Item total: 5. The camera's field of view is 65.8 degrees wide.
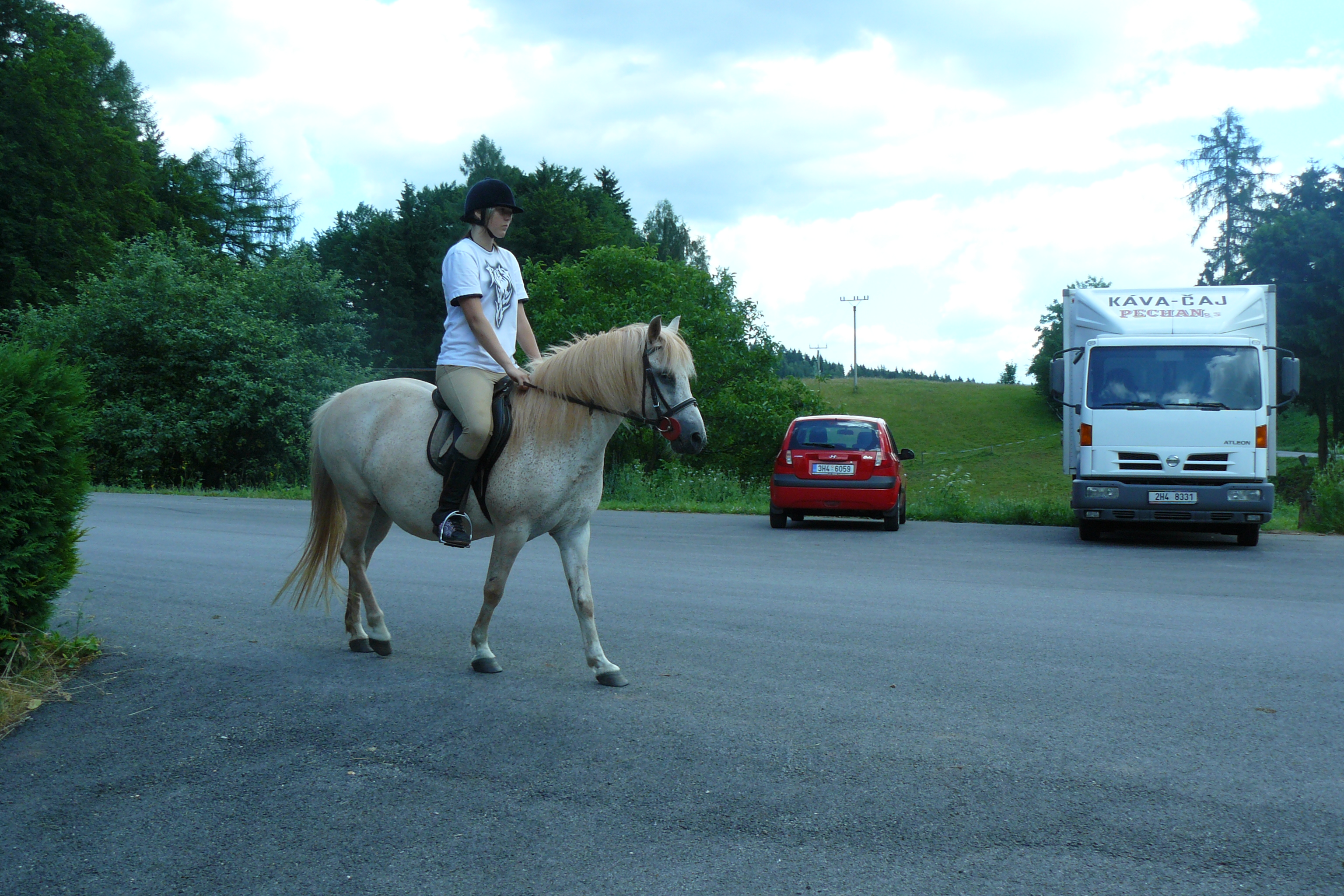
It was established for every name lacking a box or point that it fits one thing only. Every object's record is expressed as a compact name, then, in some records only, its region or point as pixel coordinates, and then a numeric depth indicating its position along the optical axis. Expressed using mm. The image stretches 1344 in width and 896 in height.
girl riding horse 5691
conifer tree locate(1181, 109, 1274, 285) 58656
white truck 13352
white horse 5520
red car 15797
